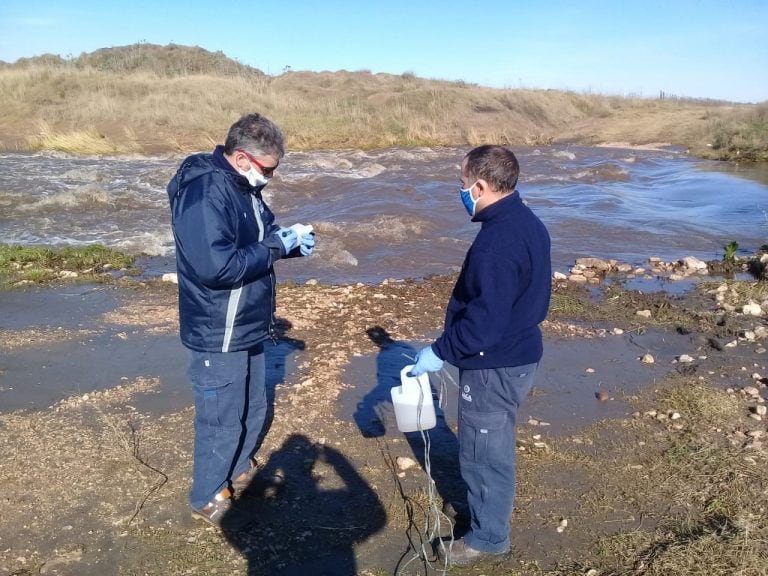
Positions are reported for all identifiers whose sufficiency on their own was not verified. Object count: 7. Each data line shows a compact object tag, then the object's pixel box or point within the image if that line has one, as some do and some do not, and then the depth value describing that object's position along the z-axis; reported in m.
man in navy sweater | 2.68
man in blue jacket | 2.89
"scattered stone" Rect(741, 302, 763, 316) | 6.47
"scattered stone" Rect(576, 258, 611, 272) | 8.54
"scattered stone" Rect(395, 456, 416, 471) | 3.88
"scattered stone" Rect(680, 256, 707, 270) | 8.62
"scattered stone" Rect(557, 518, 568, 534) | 3.30
